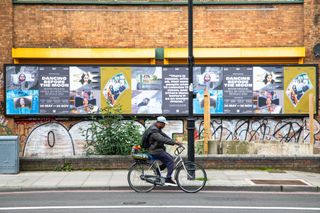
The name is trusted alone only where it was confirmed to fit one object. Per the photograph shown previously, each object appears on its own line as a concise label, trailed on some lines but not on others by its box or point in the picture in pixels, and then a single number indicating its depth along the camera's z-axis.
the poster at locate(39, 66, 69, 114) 20.09
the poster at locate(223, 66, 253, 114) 20.31
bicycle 12.62
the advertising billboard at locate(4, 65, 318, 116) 20.09
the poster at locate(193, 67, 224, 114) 20.34
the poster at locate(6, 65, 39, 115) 20.03
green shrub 16.20
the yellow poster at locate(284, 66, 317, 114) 20.39
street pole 13.78
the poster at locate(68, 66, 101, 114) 20.19
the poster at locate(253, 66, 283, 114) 20.38
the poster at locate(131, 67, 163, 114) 20.25
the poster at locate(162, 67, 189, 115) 20.23
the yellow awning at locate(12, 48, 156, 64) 20.19
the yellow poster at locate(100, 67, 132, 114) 20.28
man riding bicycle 12.58
